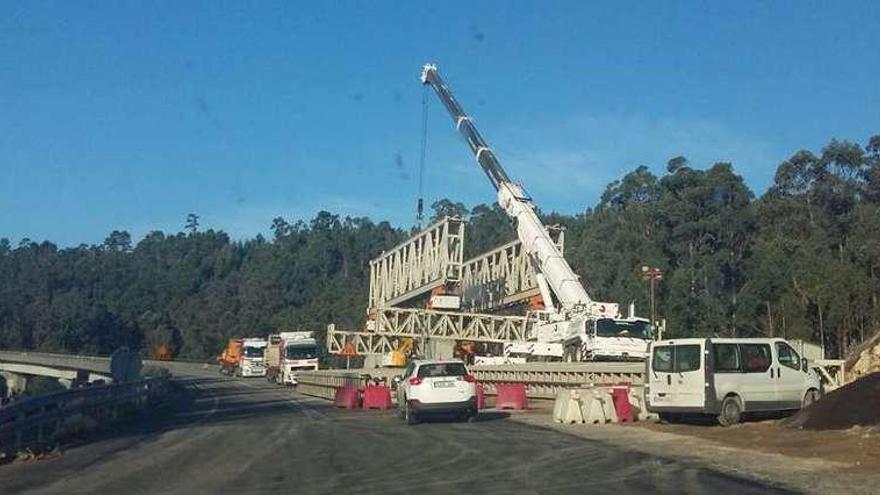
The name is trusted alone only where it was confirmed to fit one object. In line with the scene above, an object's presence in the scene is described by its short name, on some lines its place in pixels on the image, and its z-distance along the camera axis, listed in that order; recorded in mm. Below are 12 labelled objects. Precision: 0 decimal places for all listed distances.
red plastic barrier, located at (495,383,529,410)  31750
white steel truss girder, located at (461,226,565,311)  57203
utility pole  53234
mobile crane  36156
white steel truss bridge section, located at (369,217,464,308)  60406
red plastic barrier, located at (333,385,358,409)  36781
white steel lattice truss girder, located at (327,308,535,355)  59594
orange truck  91938
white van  22266
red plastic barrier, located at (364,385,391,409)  35812
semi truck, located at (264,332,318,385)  63656
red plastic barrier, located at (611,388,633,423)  25625
